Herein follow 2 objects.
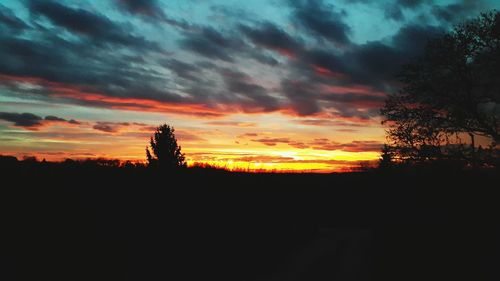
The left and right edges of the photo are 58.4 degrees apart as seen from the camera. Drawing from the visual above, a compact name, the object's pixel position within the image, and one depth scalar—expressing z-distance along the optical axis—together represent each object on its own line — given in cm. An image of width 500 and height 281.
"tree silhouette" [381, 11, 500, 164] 2386
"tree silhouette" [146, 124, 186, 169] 5106
